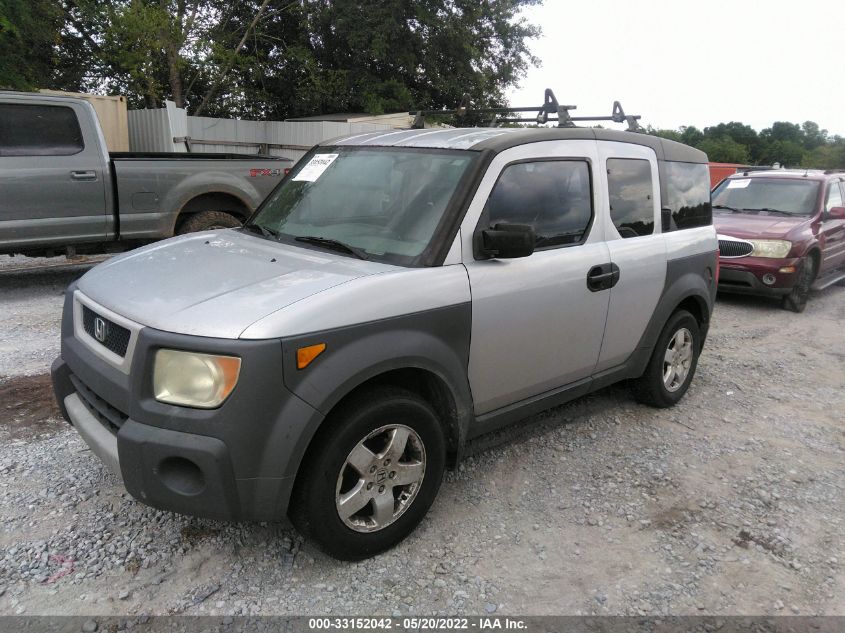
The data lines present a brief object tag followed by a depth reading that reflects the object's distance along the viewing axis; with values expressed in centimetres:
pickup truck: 673
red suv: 823
